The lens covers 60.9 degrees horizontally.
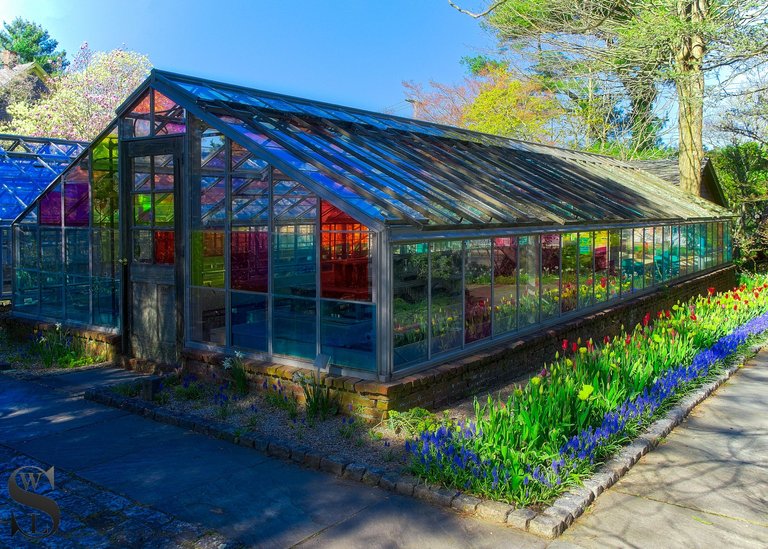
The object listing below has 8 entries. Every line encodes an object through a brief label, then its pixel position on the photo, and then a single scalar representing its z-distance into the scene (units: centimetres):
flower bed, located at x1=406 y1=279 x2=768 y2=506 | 493
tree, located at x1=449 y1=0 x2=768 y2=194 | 1263
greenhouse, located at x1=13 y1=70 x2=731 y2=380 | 700
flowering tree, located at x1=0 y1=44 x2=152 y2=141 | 2561
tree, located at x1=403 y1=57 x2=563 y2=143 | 2705
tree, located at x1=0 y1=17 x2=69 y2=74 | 4838
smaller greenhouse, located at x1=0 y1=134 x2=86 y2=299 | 1401
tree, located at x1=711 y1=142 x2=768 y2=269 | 2148
